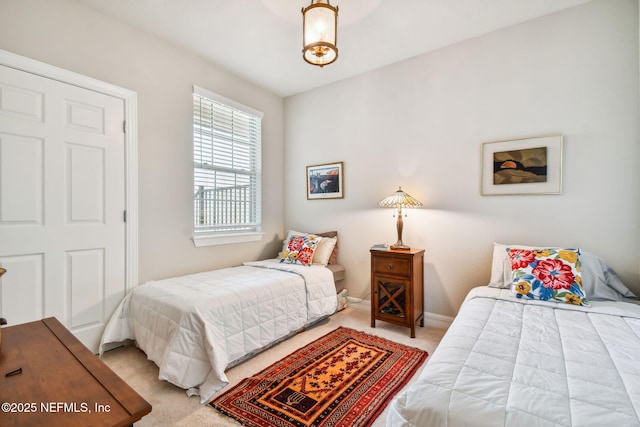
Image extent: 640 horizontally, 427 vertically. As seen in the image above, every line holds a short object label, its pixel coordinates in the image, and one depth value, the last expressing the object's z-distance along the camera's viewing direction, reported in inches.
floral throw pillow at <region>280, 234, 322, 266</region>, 129.3
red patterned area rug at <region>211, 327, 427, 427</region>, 64.9
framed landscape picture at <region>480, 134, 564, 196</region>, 95.3
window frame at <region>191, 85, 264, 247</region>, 121.8
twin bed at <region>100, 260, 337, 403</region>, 74.4
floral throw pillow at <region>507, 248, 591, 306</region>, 76.7
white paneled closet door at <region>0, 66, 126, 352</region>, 78.7
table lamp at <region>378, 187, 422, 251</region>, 112.3
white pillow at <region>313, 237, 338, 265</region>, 132.6
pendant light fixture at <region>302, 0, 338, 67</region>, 64.2
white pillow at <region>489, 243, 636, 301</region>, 80.9
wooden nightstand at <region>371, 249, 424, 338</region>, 106.2
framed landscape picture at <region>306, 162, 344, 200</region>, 143.3
